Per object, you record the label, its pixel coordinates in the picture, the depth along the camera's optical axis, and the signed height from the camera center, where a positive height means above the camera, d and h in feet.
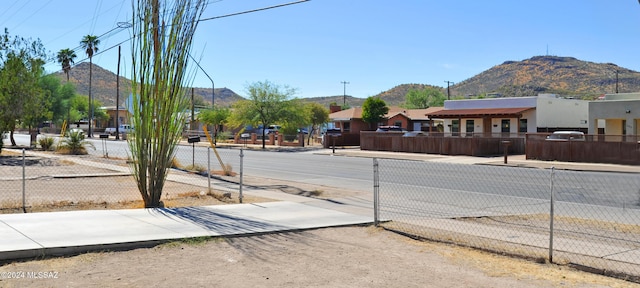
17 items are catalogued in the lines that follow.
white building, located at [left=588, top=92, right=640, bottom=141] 119.65 +4.10
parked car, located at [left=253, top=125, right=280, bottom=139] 253.01 +2.38
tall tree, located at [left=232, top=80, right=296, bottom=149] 172.24 +8.25
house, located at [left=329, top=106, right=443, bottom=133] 231.50 +5.76
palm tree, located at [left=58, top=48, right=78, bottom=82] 269.44 +35.13
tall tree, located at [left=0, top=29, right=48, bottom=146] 107.24 +8.56
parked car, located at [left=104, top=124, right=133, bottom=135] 267.31 +2.68
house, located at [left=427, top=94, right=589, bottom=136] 156.56 +5.33
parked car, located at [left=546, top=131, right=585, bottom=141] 112.54 -0.23
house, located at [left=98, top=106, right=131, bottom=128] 347.58 +11.34
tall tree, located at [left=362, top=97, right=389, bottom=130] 216.13 +8.88
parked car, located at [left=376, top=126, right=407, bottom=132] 208.02 +2.46
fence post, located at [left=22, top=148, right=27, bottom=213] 39.08 -4.55
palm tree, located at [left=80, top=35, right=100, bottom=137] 235.03 +35.45
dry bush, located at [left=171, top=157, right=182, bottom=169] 83.56 -4.02
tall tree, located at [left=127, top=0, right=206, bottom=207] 41.57 +3.42
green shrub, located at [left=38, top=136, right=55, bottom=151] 127.44 -1.63
